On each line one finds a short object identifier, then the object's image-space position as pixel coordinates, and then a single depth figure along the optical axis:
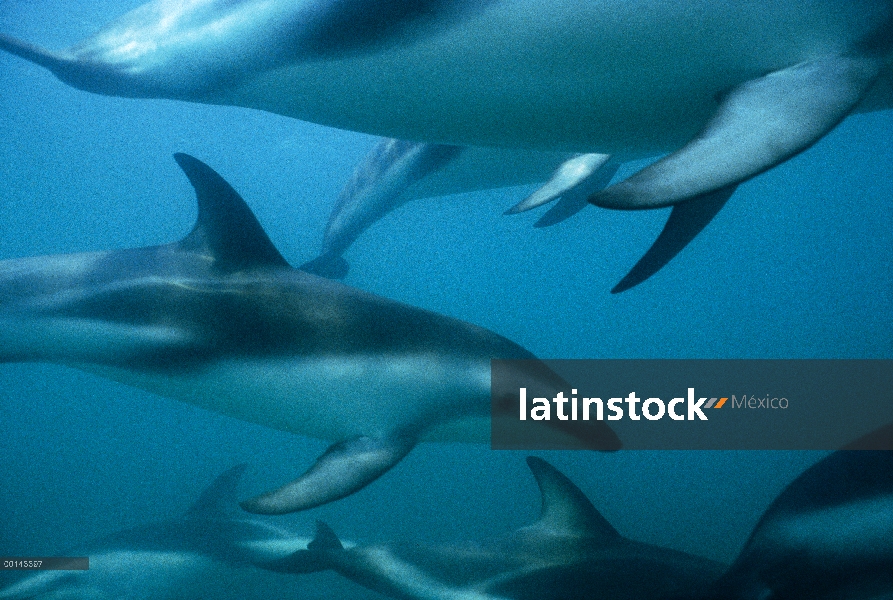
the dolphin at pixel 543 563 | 3.78
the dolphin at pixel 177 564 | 5.53
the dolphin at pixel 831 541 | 3.36
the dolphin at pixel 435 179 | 5.07
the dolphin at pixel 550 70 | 2.02
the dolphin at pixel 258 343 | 3.42
